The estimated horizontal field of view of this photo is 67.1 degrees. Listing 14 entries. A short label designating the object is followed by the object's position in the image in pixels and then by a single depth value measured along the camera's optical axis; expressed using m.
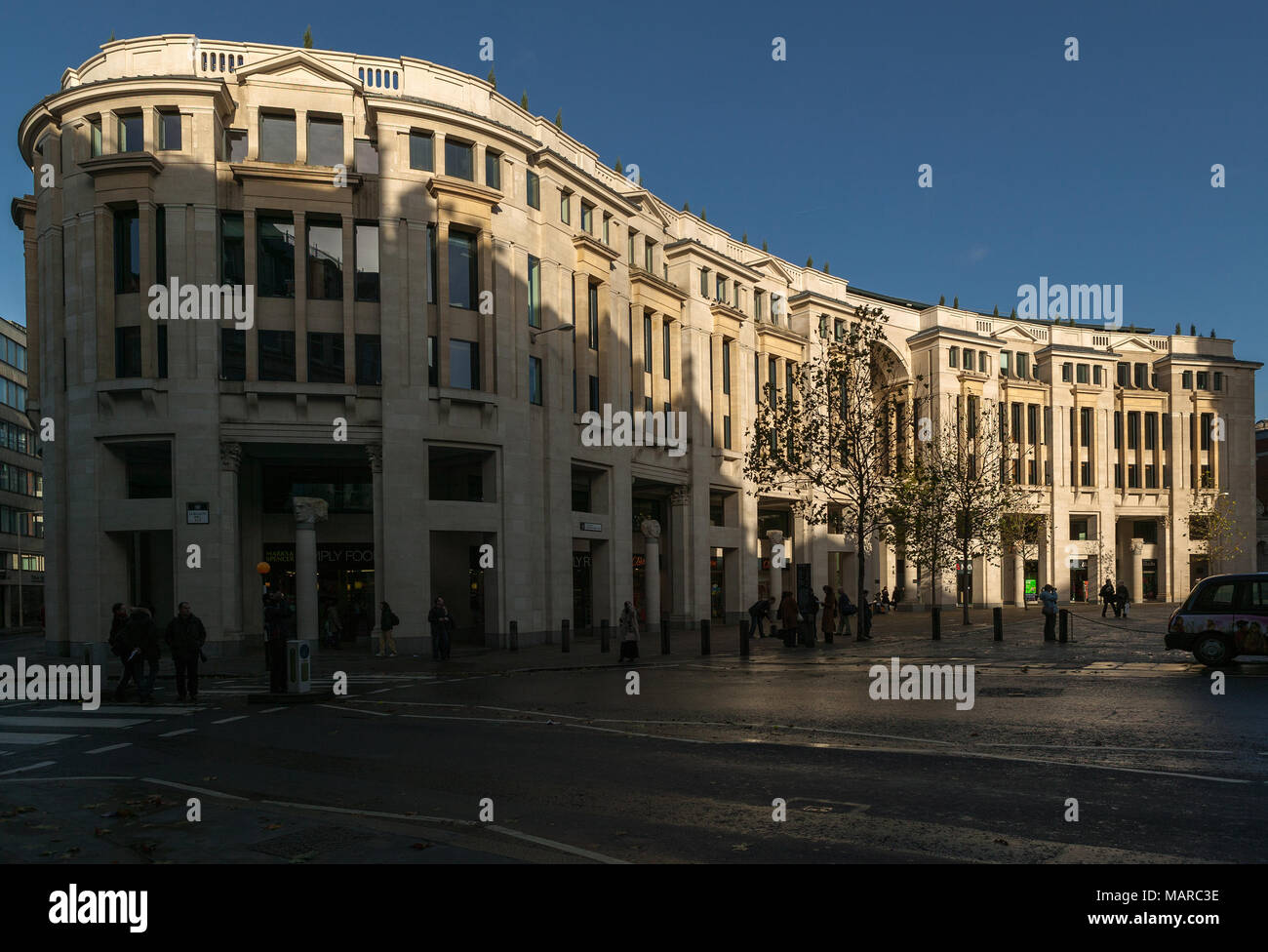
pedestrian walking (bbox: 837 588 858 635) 36.88
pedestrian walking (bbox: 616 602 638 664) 25.22
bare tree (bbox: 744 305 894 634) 34.00
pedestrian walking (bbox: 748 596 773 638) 36.69
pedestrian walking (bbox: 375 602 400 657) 28.80
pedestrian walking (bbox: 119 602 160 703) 18.36
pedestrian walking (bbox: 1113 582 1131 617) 46.41
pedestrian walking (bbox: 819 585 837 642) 32.00
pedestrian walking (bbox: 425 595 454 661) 27.75
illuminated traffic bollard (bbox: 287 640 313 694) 18.36
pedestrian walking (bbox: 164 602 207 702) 18.39
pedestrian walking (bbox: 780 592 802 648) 29.67
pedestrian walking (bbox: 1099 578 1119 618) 48.40
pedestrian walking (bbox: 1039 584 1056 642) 30.39
